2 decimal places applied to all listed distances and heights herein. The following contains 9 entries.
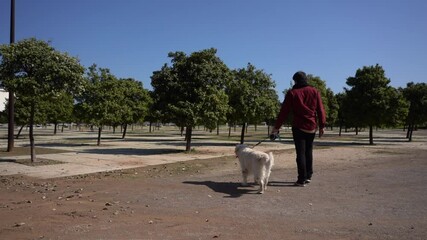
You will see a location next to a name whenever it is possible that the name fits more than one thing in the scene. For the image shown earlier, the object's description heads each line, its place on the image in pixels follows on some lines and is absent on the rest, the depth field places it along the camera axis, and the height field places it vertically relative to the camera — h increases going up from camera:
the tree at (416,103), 35.53 +2.36
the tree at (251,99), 25.40 +1.60
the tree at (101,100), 25.33 +1.16
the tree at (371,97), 28.88 +2.28
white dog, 8.13 -0.91
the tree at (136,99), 35.25 +1.89
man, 8.84 +0.19
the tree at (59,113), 37.40 +0.38
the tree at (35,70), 13.48 +1.61
